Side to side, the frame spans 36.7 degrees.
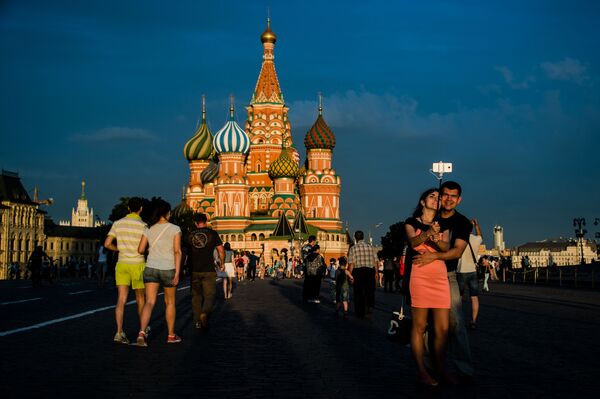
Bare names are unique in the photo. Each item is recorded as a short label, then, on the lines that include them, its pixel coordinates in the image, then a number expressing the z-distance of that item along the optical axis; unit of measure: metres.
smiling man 8.25
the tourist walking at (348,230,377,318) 17.06
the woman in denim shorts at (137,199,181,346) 11.67
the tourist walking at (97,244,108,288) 34.78
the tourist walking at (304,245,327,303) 22.12
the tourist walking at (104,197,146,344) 11.90
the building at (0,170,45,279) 115.69
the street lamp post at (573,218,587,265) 68.69
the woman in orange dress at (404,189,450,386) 8.09
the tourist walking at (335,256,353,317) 17.84
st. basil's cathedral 109.75
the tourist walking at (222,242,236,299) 25.05
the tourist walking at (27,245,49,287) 34.59
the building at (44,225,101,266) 154.12
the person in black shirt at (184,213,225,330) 13.84
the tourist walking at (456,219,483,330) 13.71
